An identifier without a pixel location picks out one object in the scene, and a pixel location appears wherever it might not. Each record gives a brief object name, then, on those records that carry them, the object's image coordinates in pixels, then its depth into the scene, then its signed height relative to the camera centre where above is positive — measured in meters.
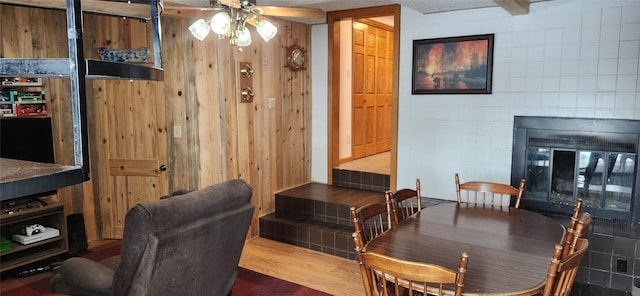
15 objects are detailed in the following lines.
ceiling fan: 2.48 +0.48
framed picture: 4.09 +0.36
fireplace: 3.59 -0.55
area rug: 3.32 -1.44
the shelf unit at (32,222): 3.50 -1.08
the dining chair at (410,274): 1.63 -0.67
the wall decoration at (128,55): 4.05 +0.44
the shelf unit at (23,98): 3.62 +0.04
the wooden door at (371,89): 5.69 +0.18
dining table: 1.83 -0.73
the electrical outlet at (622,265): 3.29 -1.23
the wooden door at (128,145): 4.21 -0.42
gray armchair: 1.98 -0.73
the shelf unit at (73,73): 0.59 +0.04
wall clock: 4.78 +0.49
